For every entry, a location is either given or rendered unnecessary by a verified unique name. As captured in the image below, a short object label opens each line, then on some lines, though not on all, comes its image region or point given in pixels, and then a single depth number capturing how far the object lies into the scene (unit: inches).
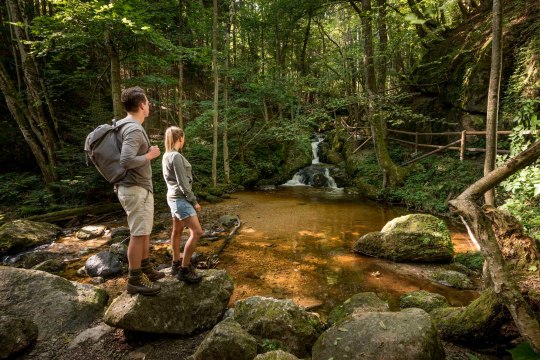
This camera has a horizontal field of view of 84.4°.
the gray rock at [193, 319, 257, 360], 111.3
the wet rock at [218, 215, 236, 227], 357.7
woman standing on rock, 145.7
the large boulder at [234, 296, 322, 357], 132.3
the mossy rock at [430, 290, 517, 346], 106.4
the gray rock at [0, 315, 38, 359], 117.6
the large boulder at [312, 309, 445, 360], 103.1
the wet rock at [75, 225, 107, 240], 314.5
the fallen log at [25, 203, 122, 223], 350.6
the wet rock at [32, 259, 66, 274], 234.1
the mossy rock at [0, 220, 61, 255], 280.1
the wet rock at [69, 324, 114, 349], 130.2
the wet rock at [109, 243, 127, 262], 247.9
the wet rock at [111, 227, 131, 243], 304.0
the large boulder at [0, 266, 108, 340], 142.7
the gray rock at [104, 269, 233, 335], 129.3
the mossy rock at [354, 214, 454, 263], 249.8
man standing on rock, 117.7
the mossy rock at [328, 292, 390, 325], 160.1
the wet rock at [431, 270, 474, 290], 206.4
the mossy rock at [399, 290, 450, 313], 172.1
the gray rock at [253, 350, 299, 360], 98.3
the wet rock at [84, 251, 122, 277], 221.6
